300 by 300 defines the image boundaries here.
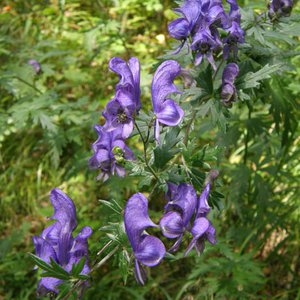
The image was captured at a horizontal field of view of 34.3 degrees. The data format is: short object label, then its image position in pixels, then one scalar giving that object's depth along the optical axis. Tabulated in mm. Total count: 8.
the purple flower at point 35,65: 652
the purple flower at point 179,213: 254
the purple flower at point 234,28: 323
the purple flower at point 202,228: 254
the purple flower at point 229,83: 320
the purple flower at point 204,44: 303
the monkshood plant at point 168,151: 251
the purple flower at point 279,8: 342
